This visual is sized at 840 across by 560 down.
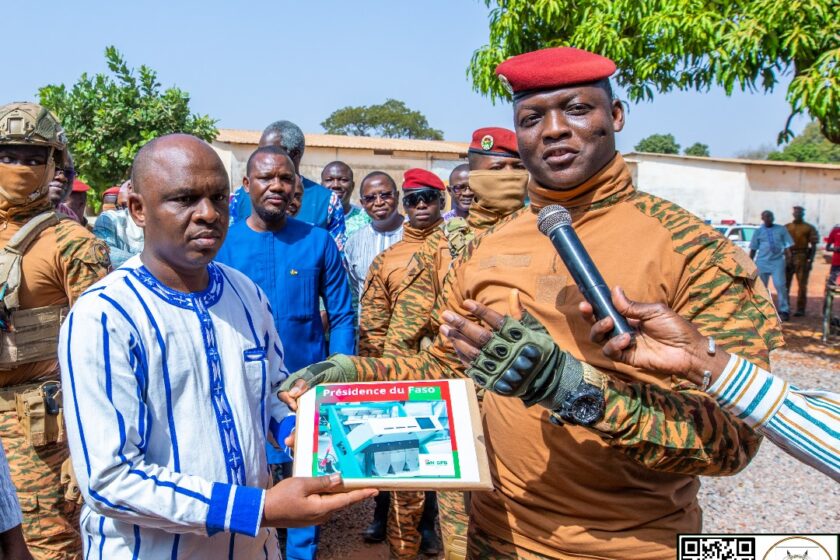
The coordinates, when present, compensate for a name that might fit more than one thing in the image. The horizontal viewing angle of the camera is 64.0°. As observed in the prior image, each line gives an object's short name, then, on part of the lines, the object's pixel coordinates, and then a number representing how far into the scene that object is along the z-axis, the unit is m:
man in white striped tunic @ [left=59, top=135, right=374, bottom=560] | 1.80
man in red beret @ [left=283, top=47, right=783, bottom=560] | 1.72
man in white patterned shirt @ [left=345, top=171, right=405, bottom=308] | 6.01
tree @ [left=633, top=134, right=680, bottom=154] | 61.31
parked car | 21.31
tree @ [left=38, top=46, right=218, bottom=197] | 13.56
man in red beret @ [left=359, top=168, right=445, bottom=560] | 4.46
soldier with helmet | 3.17
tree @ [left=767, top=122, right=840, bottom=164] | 50.06
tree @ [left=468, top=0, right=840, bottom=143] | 8.62
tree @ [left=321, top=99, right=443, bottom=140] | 55.31
